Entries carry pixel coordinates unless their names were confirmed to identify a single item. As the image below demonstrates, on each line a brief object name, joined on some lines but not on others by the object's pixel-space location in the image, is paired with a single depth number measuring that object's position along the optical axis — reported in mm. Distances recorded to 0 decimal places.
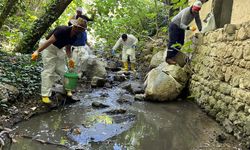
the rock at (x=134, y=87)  7198
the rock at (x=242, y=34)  4464
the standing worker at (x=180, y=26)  6873
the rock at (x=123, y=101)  6398
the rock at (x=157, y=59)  8797
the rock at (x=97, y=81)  7543
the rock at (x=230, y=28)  4926
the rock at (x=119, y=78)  8484
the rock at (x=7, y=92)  4923
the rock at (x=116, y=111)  5555
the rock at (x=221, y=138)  4429
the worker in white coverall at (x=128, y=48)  9797
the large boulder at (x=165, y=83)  6605
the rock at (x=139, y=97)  6663
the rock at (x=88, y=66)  8011
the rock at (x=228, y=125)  4699
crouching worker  5180
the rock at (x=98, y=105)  5902
